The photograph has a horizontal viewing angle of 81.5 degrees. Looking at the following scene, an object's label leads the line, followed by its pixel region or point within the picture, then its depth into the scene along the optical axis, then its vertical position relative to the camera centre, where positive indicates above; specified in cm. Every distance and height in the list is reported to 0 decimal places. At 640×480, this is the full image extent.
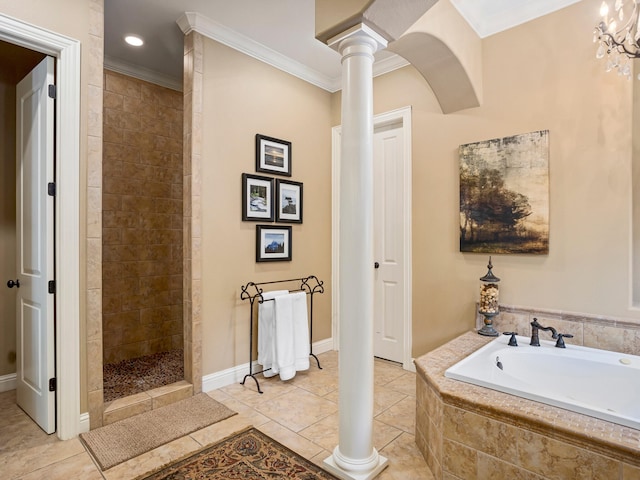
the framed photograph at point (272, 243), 331 -4
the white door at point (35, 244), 224 -3
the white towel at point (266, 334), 316 -82
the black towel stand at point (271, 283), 313 -50
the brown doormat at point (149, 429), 209 -120
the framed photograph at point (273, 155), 330 +77
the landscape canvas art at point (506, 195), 269 +33
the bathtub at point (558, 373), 191 -77
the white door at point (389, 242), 358 -4
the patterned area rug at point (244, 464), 192 -122
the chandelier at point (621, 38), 192 +111
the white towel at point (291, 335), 310 -83
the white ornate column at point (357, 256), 189 -9
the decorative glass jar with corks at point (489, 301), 279 -48
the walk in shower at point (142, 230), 341 +8
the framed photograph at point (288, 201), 348 +36
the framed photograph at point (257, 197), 318 +36
